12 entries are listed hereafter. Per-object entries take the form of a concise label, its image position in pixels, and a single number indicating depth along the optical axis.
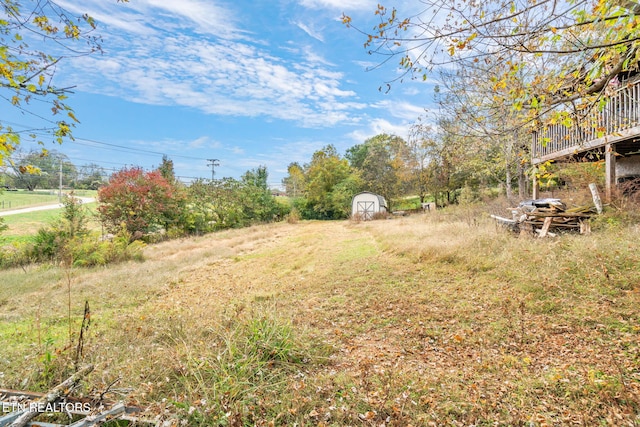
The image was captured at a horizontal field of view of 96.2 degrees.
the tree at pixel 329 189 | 27.06
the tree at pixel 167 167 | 17.96
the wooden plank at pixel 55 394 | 1.77
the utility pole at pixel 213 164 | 36.41
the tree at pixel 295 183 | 31.91
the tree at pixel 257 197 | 21.80
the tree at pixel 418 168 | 25.24
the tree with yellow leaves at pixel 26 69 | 2.70
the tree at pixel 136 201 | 13.45
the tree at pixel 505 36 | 2.90
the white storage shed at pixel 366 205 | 23.69
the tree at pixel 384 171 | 27.83
